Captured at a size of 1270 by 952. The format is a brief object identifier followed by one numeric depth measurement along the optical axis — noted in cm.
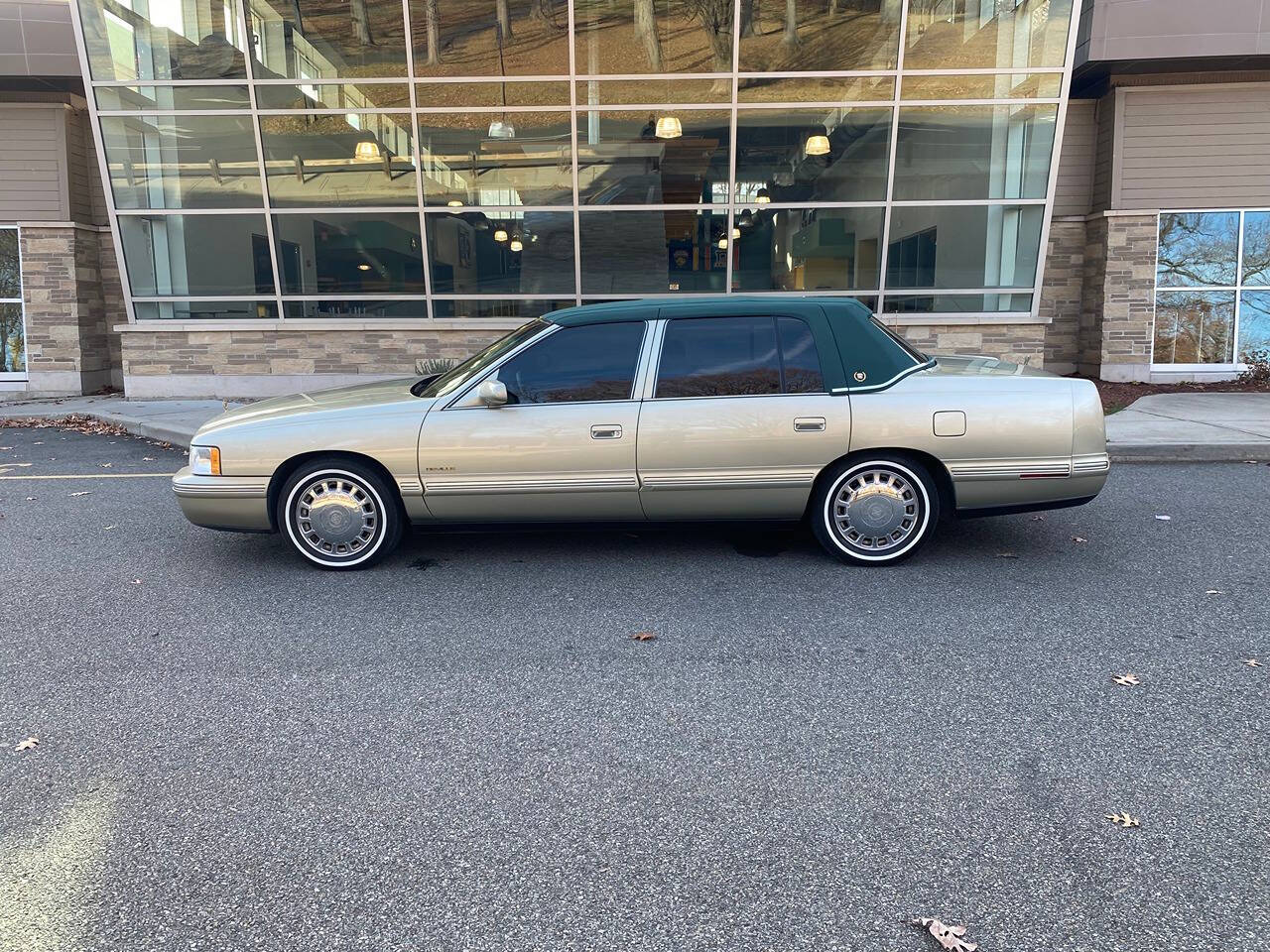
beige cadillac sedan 560
